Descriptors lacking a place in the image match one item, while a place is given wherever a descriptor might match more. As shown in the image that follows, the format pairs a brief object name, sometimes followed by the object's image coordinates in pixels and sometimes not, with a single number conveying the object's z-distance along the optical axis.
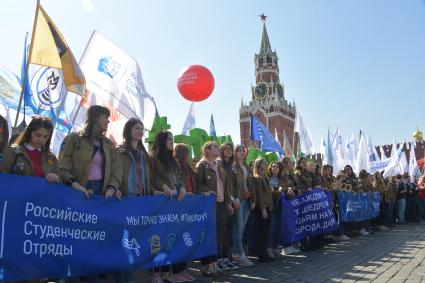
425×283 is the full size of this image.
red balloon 11.84
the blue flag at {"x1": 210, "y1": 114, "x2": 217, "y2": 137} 17.92
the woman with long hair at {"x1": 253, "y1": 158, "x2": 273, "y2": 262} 7.26
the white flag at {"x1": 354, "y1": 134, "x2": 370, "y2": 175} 19.92
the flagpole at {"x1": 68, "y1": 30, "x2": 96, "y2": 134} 7.92
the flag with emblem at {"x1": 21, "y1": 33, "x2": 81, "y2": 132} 8.60
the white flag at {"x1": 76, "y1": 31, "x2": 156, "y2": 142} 8.25
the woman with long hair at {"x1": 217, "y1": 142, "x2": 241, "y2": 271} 6.58
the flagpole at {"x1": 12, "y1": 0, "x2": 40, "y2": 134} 5.54
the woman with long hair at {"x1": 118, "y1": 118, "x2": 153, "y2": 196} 4.88
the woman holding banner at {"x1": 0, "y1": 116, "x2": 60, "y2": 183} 3.90
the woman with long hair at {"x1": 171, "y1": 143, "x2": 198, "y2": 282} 5.80
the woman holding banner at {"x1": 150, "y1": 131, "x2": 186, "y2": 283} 5.33
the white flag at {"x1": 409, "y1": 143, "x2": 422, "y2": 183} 23.82
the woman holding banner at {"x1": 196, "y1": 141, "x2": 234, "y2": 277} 6.23
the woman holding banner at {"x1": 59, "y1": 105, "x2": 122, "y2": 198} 4.34
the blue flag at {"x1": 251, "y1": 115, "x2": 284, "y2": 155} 14.80
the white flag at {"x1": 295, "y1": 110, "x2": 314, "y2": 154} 18.88
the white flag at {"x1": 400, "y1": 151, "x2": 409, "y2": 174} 24.36
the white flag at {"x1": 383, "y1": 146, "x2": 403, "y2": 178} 20.72
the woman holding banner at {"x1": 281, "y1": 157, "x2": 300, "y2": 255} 8.12
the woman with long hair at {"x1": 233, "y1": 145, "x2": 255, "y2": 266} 6.85
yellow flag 6.05
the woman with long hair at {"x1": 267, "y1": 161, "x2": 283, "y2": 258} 7.70
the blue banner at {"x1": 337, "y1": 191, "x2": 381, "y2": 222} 10.50
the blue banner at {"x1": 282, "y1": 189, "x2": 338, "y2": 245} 8.01
